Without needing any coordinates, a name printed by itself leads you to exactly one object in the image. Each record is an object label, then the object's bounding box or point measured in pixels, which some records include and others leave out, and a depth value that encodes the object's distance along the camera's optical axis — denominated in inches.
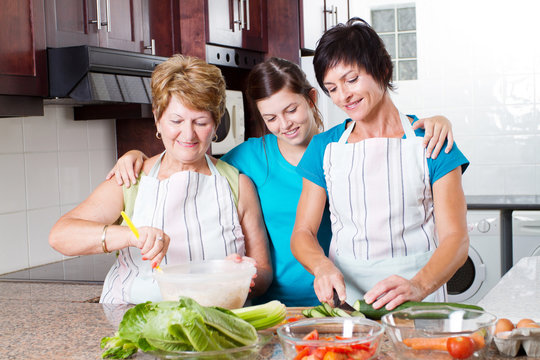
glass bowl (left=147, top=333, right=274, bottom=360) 39.0
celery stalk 45.5
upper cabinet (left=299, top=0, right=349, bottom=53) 132.4
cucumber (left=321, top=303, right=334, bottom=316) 47.4
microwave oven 116.3
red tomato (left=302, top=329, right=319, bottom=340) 39.6
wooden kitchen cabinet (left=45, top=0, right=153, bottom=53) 79.4
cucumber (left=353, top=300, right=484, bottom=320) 48.9
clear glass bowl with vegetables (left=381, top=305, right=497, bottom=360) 36.8
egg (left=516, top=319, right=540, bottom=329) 41.3
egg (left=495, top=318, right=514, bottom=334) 40.8
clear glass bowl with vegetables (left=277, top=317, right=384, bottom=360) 36.9
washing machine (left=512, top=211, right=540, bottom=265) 136.3
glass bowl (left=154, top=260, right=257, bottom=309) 46.4
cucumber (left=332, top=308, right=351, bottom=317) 46.3
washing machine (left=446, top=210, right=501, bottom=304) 139.7
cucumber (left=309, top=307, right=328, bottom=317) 47.5
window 169.2
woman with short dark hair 61.3
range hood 77.1
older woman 62.5
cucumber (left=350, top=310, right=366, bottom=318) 47.4
